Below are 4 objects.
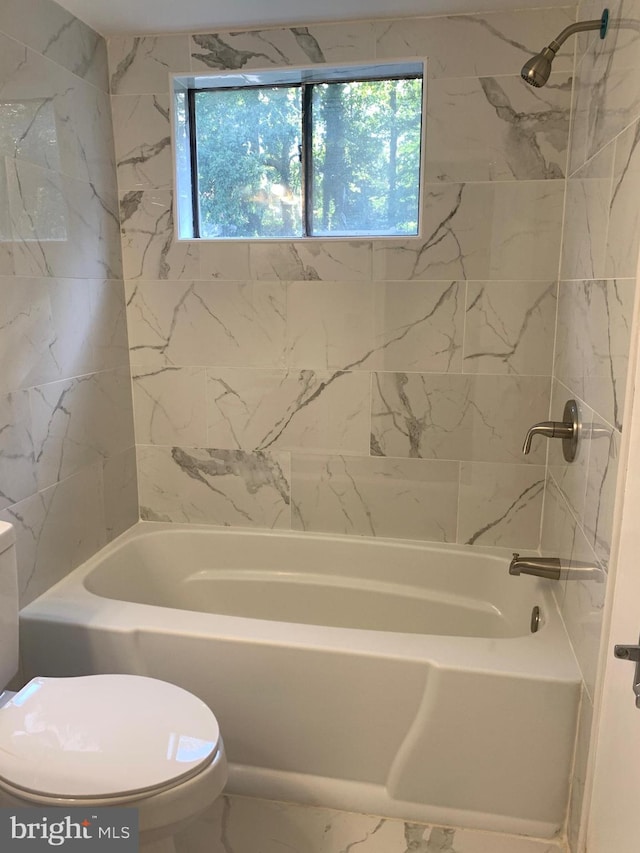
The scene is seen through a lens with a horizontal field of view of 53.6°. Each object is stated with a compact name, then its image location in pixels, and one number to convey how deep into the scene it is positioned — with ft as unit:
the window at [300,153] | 7.62
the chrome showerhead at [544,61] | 5.01
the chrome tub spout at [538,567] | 6.31
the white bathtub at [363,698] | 5.36
